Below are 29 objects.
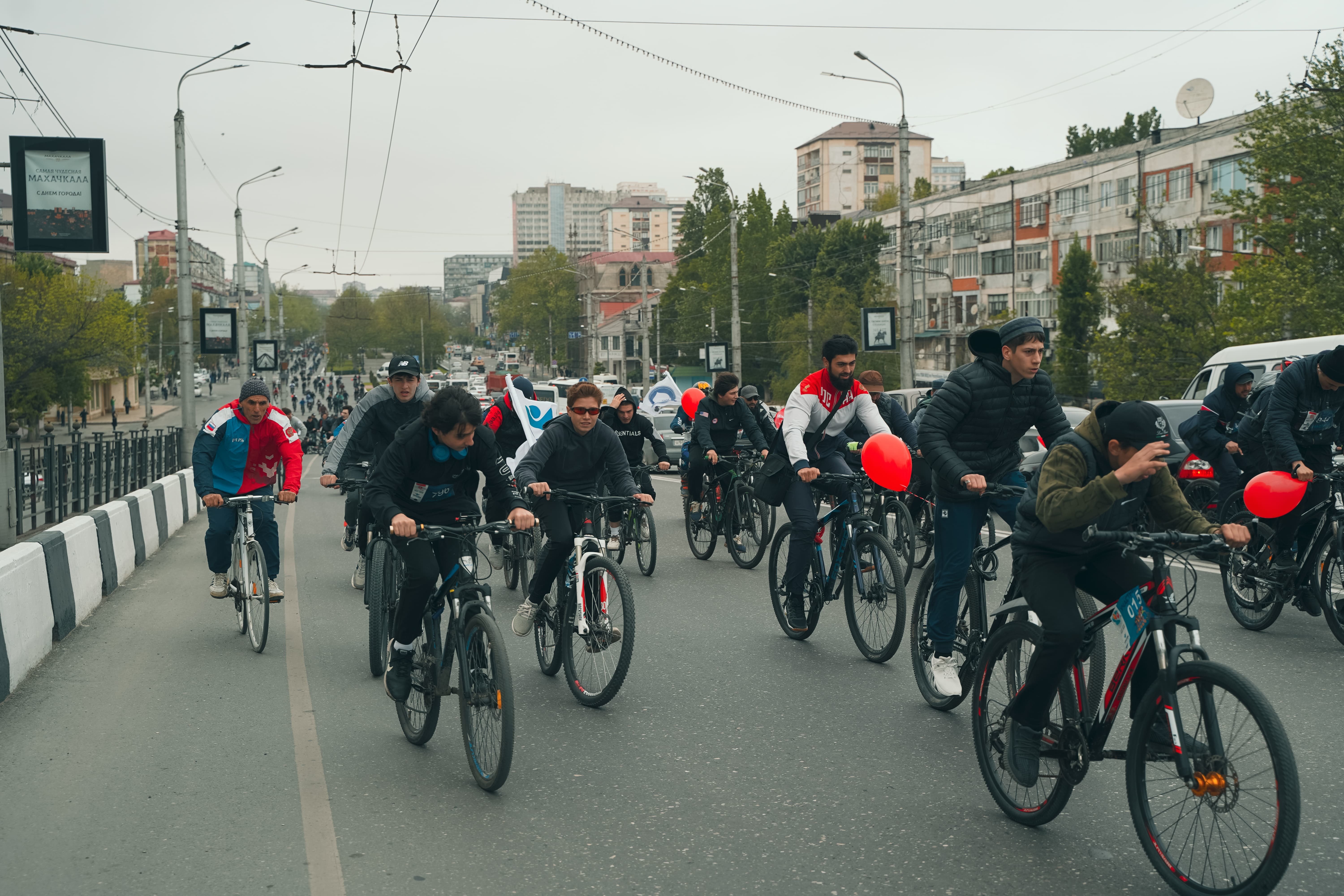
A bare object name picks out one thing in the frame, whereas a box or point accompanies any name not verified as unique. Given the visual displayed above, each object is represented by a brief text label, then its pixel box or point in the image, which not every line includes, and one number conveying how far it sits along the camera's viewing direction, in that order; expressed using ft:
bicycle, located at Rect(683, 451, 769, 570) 39.04
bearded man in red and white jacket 24.97
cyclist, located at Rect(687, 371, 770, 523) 38.83
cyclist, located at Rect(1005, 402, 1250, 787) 13.20
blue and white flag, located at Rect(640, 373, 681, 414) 64.39
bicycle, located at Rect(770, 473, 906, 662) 23.09
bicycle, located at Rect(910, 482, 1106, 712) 19.42
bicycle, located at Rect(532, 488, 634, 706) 20.83
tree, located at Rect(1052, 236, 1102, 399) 167.22
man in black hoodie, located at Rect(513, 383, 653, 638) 22.45
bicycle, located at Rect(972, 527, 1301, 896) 11.54
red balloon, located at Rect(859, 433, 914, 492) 21.54
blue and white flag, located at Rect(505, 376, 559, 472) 36.47
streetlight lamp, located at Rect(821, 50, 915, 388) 93.97
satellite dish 151.12
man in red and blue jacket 28.17
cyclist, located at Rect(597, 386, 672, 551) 38.70
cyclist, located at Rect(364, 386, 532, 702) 18.40
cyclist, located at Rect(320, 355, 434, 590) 29.96
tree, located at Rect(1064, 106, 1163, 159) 242.99
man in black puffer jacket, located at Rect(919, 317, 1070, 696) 19.04
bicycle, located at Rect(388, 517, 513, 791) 16.38
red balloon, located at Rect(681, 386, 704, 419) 52.26
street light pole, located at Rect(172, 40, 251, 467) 97.40
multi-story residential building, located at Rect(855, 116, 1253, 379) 161.99
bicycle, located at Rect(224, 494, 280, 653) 27.07
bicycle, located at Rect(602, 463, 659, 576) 37.32
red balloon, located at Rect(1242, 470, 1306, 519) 13.79
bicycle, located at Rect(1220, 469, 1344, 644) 24.43
